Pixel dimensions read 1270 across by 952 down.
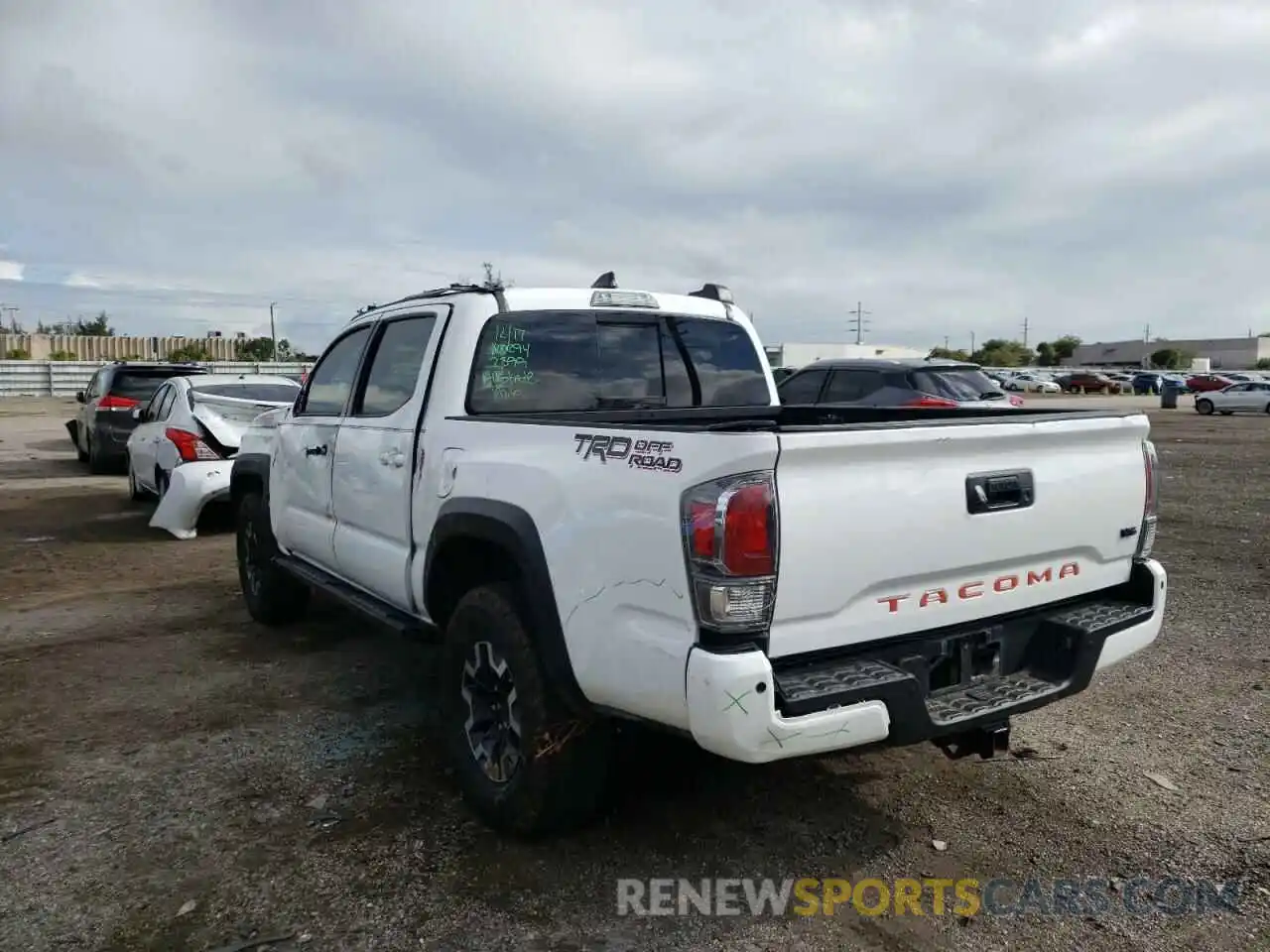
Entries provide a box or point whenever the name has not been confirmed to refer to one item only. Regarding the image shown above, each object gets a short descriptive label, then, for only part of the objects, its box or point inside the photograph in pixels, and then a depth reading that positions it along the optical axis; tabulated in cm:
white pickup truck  256
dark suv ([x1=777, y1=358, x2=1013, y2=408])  1248
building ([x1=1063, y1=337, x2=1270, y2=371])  12262
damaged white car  896
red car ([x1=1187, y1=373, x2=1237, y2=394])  5206
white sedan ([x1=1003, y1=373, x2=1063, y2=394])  5940
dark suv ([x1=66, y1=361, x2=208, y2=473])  1417
